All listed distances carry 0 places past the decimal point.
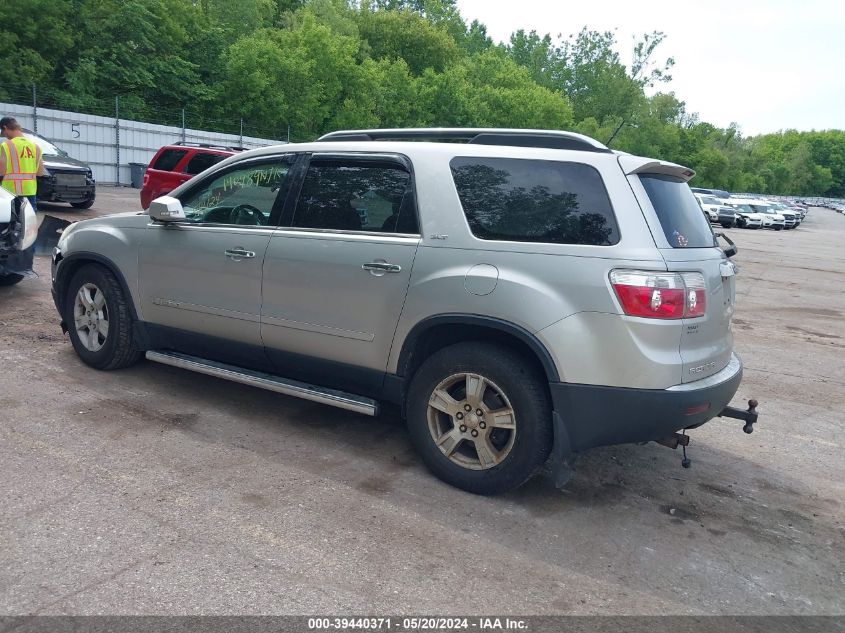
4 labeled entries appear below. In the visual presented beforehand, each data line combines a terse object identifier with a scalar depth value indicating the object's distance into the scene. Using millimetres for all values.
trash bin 25812
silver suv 3533
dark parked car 15336
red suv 14523
